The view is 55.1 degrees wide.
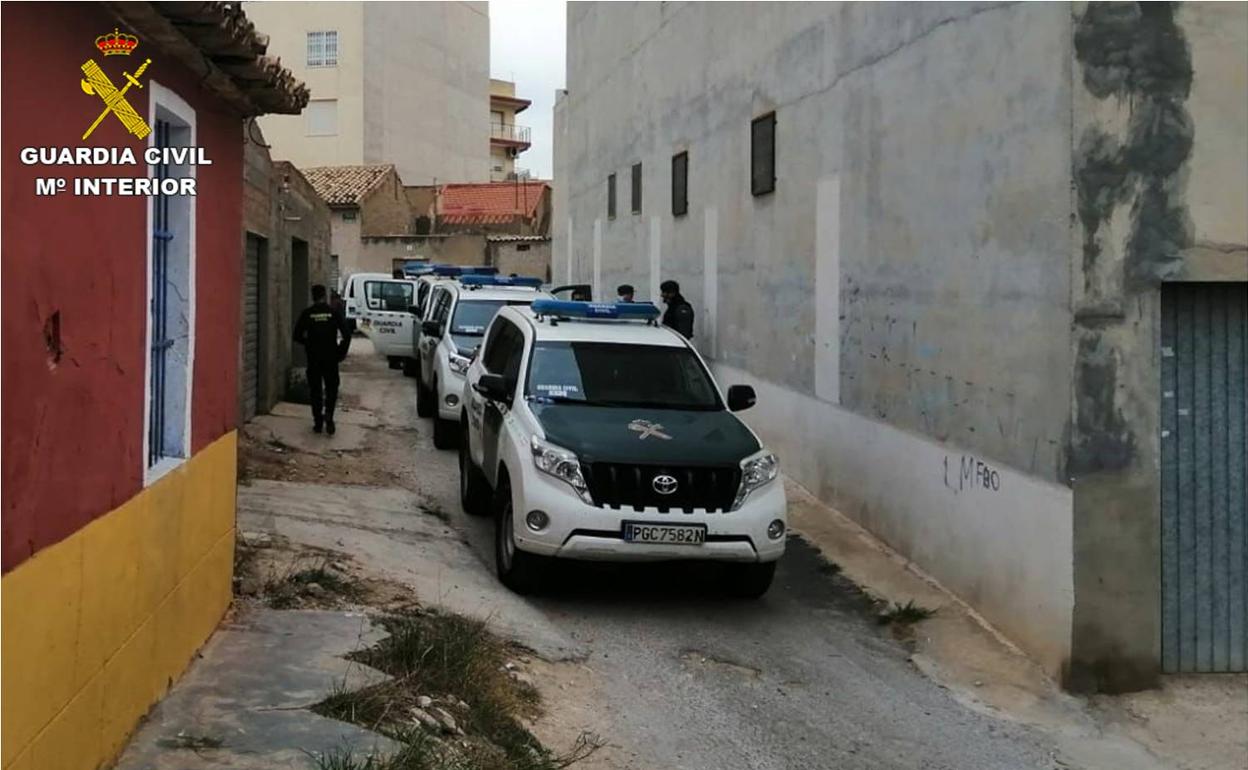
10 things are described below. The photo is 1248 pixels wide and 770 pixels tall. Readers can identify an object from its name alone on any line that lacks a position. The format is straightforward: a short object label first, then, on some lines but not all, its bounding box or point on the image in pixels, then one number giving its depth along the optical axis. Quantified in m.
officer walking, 13.80
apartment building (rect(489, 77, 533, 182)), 71.00
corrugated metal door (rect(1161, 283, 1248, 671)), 7.08
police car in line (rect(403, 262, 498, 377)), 19.73
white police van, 22.38
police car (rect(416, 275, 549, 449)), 13.88
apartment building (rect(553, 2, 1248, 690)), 6.86
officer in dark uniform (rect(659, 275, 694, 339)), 15.01
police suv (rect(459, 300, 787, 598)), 7.79
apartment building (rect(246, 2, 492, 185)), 50.00
